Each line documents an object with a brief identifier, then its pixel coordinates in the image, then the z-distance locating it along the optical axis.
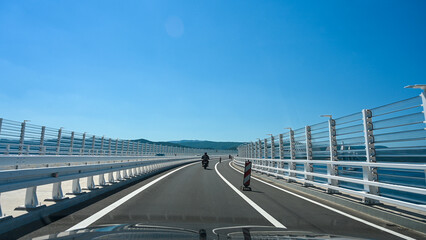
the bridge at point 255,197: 5.73
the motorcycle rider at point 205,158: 30.54
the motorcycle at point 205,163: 30.16
